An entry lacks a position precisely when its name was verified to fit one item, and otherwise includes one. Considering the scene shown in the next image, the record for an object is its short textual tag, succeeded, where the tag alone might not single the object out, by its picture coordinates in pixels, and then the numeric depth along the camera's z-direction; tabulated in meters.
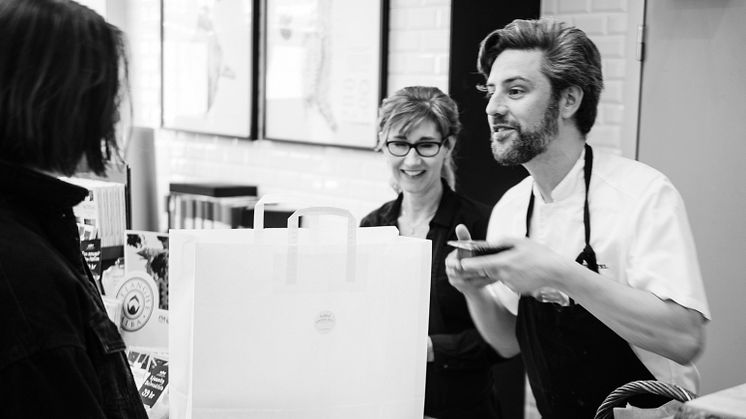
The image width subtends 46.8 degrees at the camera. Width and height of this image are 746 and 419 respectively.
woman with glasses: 2.38
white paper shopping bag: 1.51
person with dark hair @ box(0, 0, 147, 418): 1.03
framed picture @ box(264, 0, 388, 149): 3.72
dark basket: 1.43
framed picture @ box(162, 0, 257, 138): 4.45
